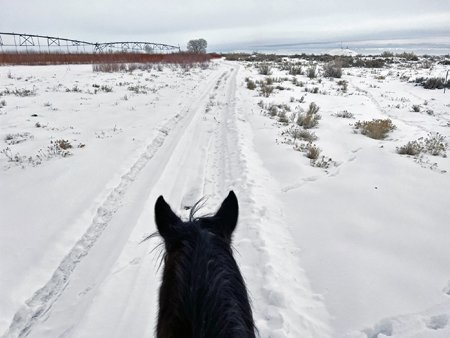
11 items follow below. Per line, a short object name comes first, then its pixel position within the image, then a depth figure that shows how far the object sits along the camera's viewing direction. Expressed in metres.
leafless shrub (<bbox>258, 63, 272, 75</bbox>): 20.61
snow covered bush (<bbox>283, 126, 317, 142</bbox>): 7.49
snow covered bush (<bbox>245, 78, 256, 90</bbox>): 14.45
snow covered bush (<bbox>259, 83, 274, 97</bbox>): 12.88
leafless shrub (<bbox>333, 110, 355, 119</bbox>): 9.64
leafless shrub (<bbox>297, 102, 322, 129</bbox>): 8.48
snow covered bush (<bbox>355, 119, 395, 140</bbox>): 7.55
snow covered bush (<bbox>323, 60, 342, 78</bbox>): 19.73
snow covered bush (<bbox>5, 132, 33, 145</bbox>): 6.84
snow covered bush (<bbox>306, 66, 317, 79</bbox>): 19.38
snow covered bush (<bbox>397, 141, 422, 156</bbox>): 6.31
